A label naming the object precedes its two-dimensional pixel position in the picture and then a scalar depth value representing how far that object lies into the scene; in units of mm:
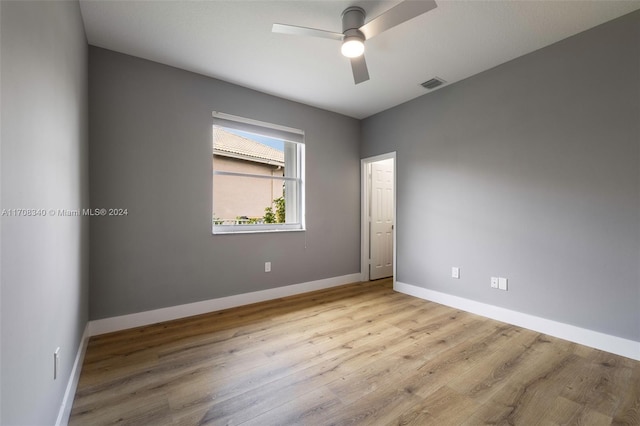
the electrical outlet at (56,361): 1287
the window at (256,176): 3240
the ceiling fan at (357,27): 1817
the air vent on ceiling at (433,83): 3172
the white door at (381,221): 4570
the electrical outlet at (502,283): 2830
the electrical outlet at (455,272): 3227
